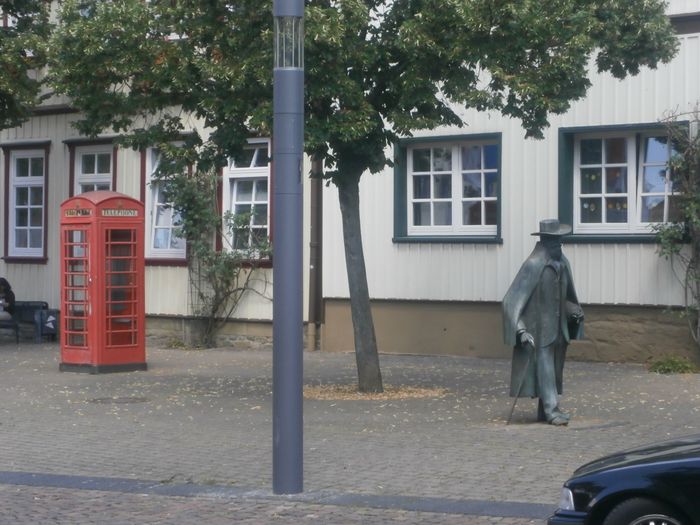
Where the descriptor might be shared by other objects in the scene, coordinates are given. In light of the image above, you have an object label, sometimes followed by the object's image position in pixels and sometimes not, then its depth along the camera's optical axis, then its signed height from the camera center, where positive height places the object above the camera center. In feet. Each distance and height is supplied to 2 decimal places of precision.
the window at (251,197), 72.90 +5.37
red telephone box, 61.26 +0.38
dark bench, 81.66 -1.32
